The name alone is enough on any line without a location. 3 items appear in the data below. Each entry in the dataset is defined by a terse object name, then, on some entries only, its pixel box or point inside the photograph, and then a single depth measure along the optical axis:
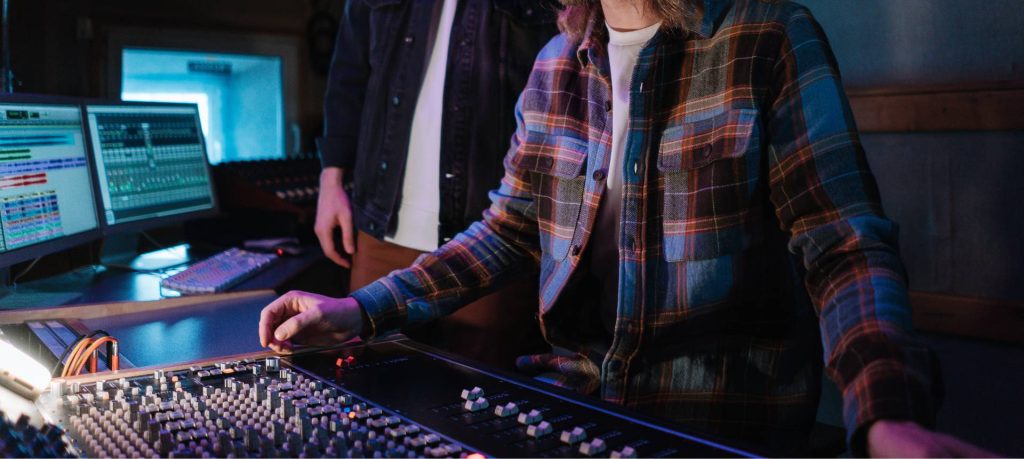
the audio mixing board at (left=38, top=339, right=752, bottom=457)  0.96
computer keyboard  2.25
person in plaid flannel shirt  1.31
